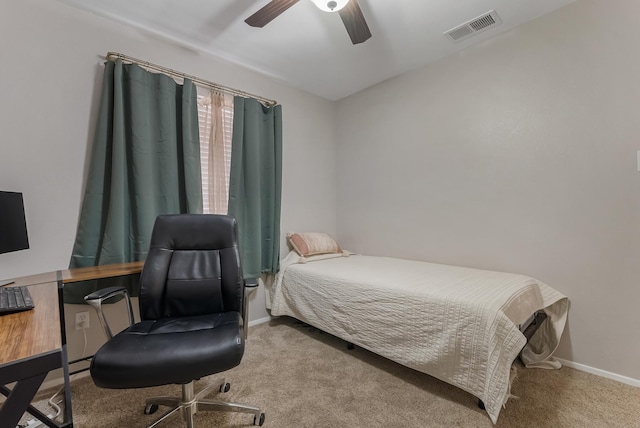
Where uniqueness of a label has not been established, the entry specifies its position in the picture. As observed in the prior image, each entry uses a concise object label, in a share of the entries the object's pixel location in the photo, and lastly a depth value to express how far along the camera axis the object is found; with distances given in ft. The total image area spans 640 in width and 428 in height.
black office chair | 3.77
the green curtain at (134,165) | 6.31
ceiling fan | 5.26
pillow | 9.54
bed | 4.85
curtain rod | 6.52
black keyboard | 3.54
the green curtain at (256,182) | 8.46
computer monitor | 4.76
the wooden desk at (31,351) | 2.28
